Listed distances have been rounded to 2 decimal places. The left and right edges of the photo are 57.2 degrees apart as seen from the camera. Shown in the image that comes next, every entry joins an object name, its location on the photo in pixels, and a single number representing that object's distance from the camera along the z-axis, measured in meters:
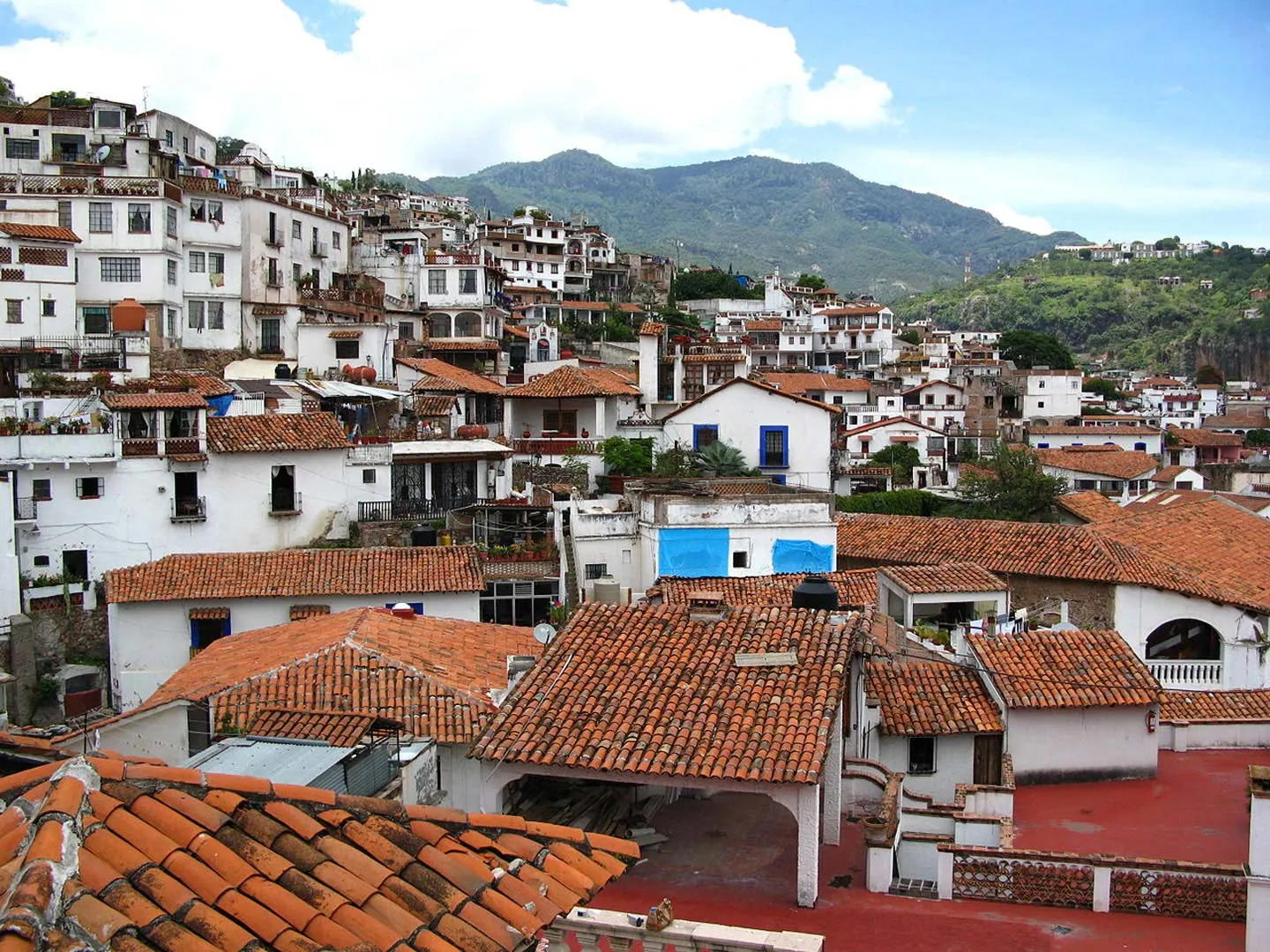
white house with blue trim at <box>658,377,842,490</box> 38.59
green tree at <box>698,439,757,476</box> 36.48
